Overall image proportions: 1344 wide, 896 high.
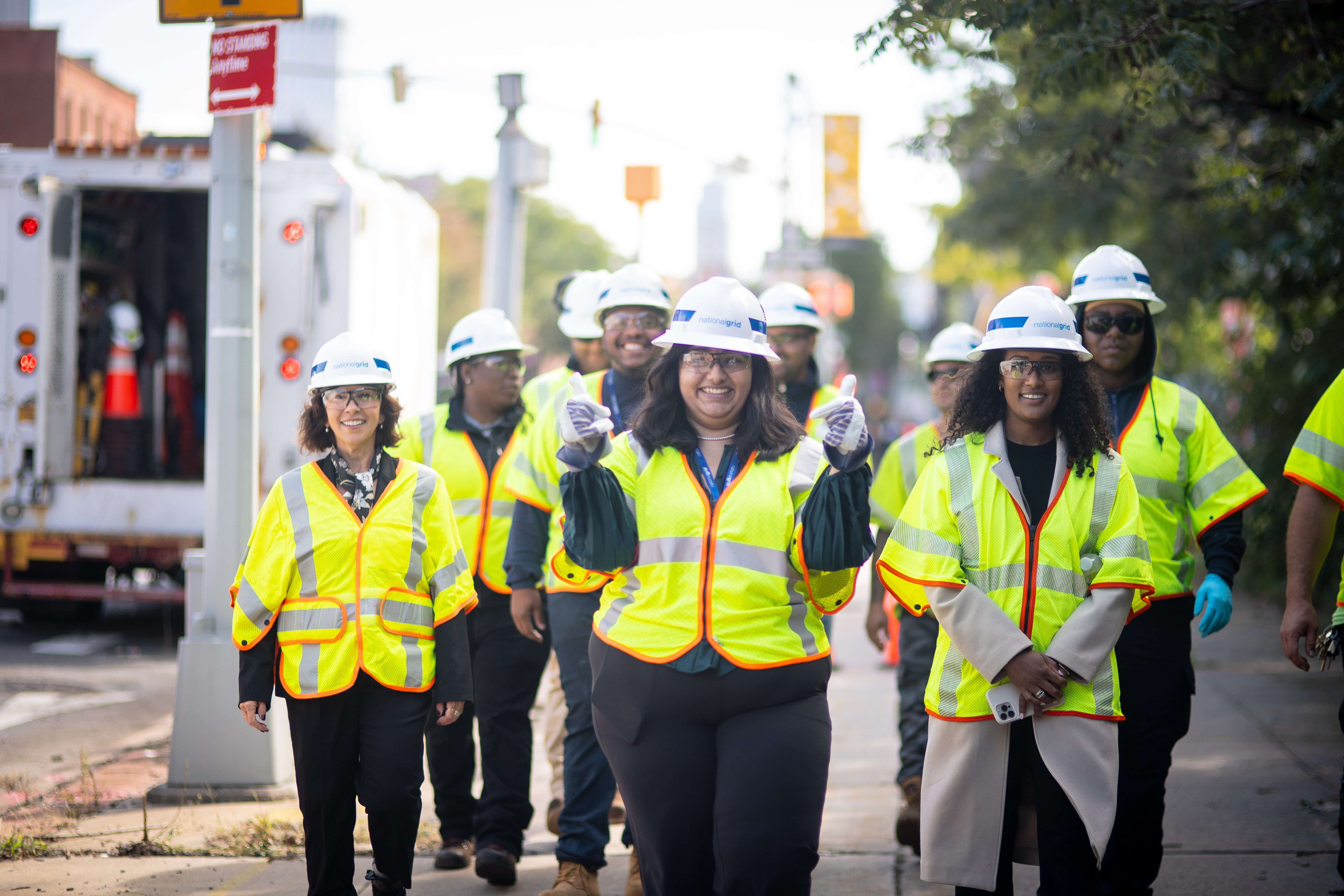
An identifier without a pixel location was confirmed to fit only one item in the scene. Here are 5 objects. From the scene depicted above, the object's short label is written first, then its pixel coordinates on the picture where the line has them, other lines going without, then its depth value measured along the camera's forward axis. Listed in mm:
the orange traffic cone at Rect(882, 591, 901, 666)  6059
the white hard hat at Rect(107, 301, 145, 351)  11062
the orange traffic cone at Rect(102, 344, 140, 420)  10977
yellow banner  22891
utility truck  9906
